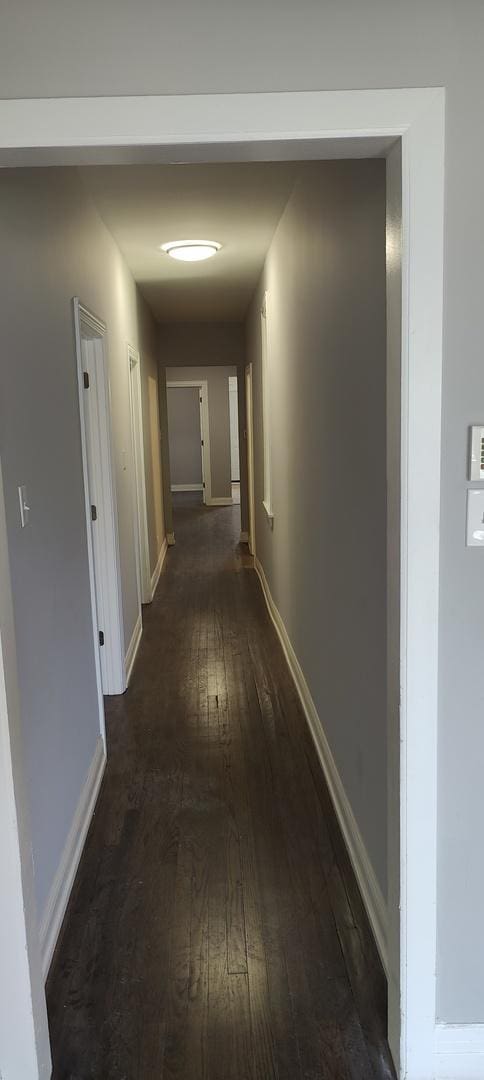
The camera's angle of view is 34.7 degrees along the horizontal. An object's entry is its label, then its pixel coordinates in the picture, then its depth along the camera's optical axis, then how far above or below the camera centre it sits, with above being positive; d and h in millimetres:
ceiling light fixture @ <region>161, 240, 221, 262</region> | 4637 +1057
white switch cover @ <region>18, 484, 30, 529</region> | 2012 -193
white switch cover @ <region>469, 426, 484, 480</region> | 1530 -73
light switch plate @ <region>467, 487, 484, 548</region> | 1558 -202
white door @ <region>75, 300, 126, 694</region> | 3797 -414
